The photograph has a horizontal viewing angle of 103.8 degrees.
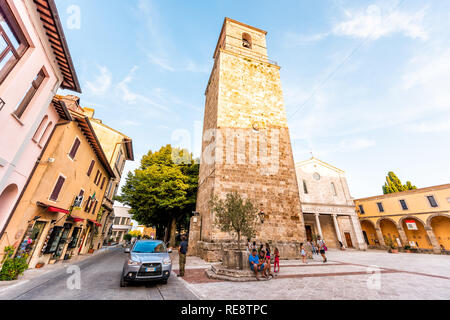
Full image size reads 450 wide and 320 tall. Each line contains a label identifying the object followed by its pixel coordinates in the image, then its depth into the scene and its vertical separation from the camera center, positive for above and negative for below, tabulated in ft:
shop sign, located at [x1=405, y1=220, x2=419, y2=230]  84.23 +7.91
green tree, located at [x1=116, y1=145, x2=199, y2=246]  61.57 +15.74
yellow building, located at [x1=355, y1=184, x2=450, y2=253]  78.69 +11.14
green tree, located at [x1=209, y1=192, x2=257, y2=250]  28.63 +3.50
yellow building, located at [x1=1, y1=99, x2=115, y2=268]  26.14 +6.61
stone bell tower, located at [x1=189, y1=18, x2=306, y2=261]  42.78 +22.00
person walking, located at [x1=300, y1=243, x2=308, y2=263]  37.65 -2.75
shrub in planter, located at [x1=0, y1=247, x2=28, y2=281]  19.79 -3.53
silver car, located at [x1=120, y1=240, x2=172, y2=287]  18.48 -2.95
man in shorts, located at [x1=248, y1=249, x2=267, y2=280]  22.89 -3.01
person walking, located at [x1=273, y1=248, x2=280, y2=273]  27.04 -2.56
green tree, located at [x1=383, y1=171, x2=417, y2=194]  111.04 +34.39
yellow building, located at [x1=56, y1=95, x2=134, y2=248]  64.75 +29.78
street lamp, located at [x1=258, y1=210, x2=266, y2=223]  39.73 +4.93
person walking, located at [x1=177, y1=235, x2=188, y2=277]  24.50 -2.13
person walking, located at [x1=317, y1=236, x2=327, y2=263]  38.78 -0.94
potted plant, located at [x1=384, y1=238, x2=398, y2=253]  75.72 -1.90
